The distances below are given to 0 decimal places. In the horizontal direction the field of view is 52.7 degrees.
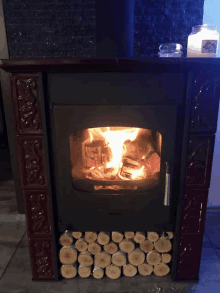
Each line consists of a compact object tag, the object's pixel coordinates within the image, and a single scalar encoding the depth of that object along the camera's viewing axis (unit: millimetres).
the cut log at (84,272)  1229
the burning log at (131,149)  1089
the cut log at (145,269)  1234
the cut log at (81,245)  1222
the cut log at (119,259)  1219
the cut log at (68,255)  1208
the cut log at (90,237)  1215
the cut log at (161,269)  1229
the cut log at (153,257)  1222
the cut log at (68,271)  1229
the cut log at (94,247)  1223
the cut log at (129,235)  1220
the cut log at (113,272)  1227
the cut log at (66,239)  1207
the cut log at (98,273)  1226
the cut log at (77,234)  1230
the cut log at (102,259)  1224
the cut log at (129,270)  1232
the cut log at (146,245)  1220
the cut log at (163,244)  1211
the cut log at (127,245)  1214
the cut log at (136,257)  1220
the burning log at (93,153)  1093
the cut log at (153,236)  1208
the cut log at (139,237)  1210
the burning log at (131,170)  1109
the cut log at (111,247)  1222
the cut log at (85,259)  1226
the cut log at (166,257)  1226
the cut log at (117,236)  1214
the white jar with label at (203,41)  1116
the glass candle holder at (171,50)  1322
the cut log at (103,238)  1211
